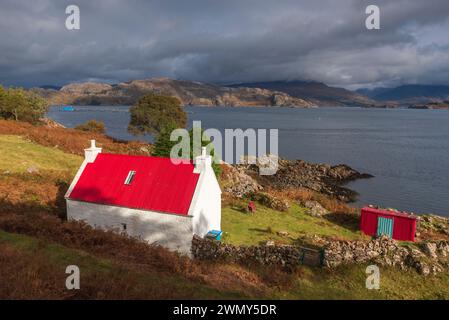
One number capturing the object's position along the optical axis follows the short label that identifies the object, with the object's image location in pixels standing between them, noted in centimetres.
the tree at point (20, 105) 6525
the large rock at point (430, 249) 2548
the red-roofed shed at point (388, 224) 3017
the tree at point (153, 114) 7006
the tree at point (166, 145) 3947
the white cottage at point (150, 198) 2334
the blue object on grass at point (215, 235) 2454
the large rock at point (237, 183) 4234
